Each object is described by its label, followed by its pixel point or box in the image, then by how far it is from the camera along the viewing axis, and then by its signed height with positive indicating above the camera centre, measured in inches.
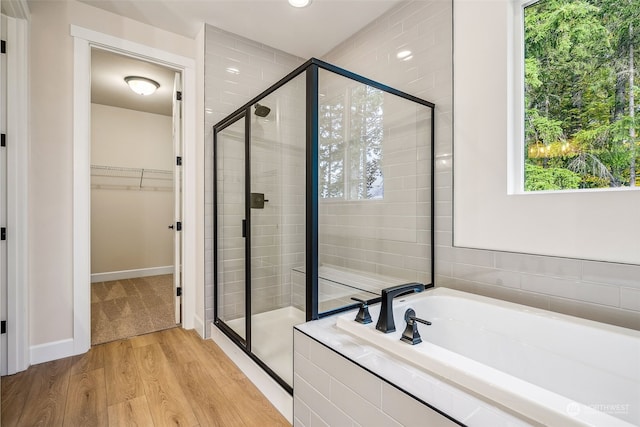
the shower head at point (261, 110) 84.4 +29.0
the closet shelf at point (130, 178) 169.9 +21.1
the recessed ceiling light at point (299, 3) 87.1 +61.3
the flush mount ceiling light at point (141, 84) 134.3 +58.3
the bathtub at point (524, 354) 31.9 -20.8
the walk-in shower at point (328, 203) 71.4 +3.0
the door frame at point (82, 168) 86.4 +13.1
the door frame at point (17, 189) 75.9 +6.3
